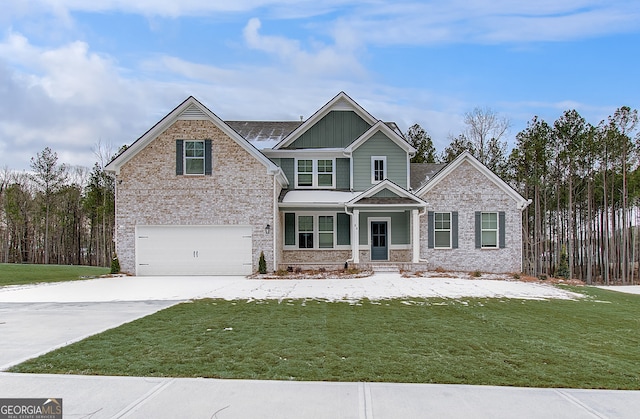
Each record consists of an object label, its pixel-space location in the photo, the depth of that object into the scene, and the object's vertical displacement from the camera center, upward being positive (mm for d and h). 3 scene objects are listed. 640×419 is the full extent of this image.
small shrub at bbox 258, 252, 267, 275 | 19078 -1876
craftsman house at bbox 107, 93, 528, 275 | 19453 +790
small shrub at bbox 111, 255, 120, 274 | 19234 -1853
